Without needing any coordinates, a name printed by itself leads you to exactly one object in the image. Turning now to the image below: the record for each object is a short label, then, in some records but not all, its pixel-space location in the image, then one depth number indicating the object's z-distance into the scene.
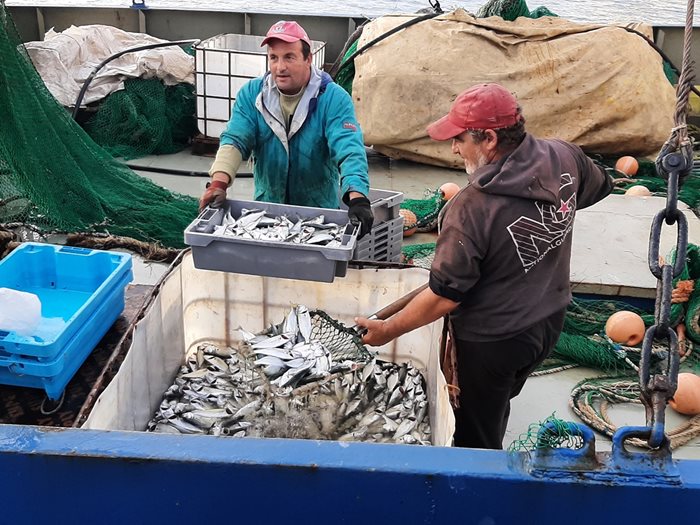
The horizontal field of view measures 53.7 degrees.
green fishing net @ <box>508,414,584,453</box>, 1.68
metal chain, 1.66
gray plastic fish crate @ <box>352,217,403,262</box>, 4.50
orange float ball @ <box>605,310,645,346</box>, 4.84
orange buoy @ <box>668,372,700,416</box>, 4.16
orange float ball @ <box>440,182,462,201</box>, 6.80
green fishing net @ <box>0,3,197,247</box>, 5.18
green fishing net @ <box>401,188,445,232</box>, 6.83
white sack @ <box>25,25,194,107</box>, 8.59
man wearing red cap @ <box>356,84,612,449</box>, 2.59
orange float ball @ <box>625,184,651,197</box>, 7.27
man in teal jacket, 3.72
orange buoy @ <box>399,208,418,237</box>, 6.67
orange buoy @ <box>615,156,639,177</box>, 8.48
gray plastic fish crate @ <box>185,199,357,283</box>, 3.20
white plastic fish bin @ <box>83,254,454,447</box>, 3.27
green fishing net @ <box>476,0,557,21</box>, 9.30
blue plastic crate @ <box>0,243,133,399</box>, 2.59
